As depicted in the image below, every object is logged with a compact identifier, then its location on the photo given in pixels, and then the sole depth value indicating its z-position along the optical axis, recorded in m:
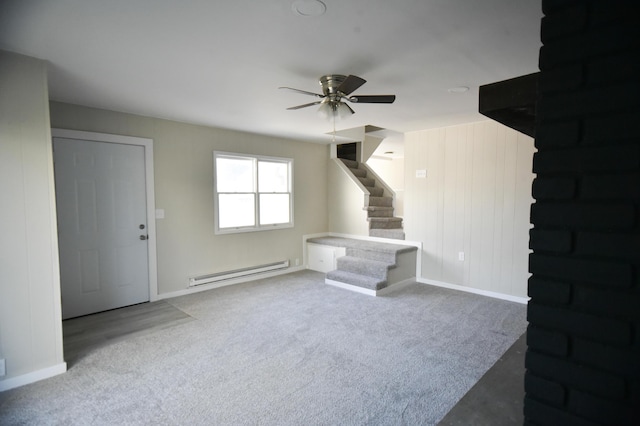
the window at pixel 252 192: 4.98
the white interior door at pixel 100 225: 3.60
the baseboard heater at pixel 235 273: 4.67
